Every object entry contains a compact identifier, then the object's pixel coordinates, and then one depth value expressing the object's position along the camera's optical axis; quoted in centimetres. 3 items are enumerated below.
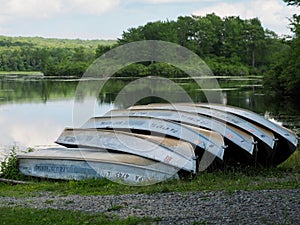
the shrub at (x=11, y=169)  1158
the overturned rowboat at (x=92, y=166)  1000
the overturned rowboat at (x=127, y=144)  1006
